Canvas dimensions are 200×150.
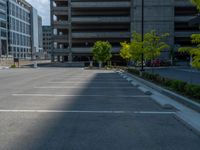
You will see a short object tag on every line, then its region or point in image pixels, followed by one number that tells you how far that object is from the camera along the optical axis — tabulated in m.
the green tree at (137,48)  31.93
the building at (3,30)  125.75
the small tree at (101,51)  64.81
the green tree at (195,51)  12.36
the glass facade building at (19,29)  135.75
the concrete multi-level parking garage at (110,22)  87.38
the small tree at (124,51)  48.17
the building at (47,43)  197.32
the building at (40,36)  180.50
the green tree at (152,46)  30.41
